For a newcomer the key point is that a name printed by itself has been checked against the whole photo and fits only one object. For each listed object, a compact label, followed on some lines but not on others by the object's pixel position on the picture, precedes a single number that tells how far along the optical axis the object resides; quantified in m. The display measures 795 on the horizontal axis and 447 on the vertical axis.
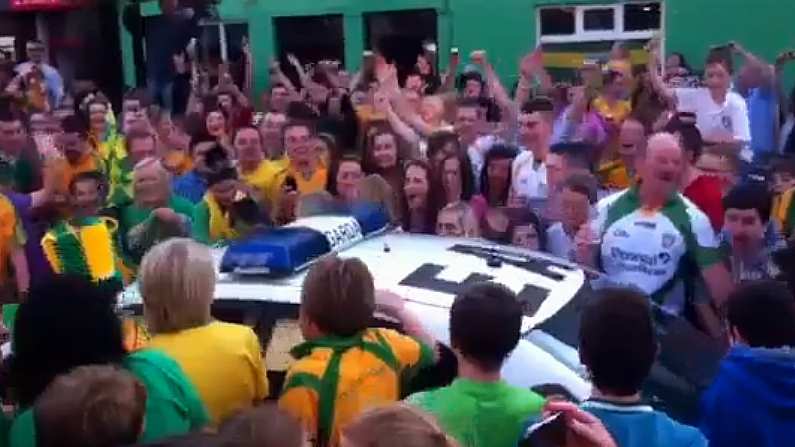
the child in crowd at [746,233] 5.52
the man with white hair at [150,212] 5.73
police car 4.05
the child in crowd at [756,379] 3.64
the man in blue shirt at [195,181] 7.12
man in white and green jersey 5.30
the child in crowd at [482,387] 3.27
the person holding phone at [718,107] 8.84
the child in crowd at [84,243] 5.58
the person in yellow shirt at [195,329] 3.64
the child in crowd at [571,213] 5.97
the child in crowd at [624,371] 3.05
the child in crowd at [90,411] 2.56
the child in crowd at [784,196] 6.10
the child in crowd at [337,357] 3.55
